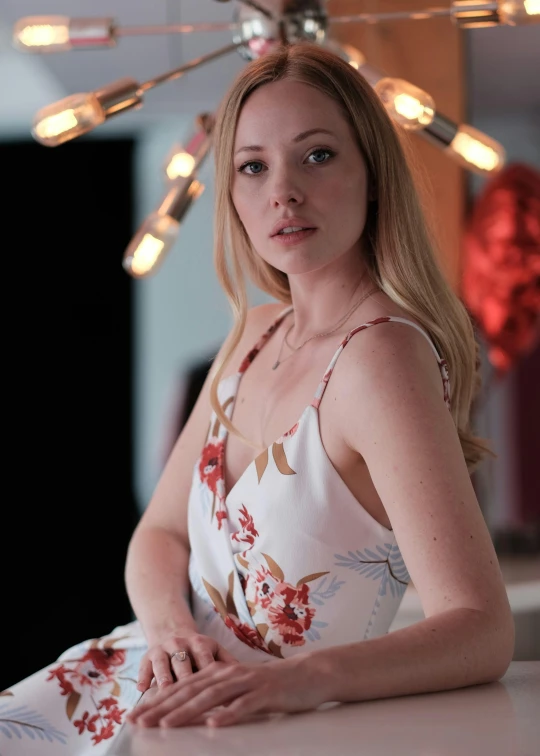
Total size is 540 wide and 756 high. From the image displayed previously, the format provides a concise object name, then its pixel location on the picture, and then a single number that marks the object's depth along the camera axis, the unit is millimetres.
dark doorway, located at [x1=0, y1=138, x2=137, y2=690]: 5008
